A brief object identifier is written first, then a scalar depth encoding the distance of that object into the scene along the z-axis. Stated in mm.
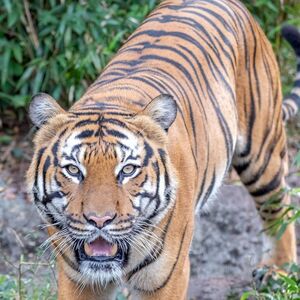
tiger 6379
